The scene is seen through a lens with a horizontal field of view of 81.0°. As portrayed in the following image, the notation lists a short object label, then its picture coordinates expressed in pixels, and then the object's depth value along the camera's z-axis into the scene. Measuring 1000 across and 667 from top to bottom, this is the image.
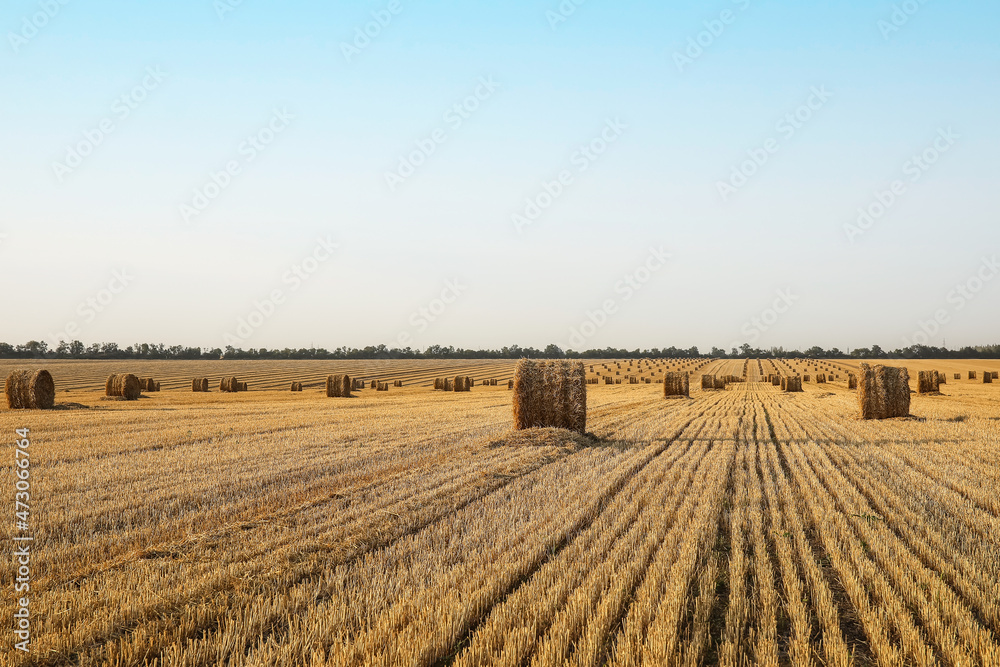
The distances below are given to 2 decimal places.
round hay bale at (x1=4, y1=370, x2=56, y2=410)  21.23
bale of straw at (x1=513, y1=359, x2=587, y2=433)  15.08
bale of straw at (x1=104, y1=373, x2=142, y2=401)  30.16
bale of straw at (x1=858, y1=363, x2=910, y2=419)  19.55
